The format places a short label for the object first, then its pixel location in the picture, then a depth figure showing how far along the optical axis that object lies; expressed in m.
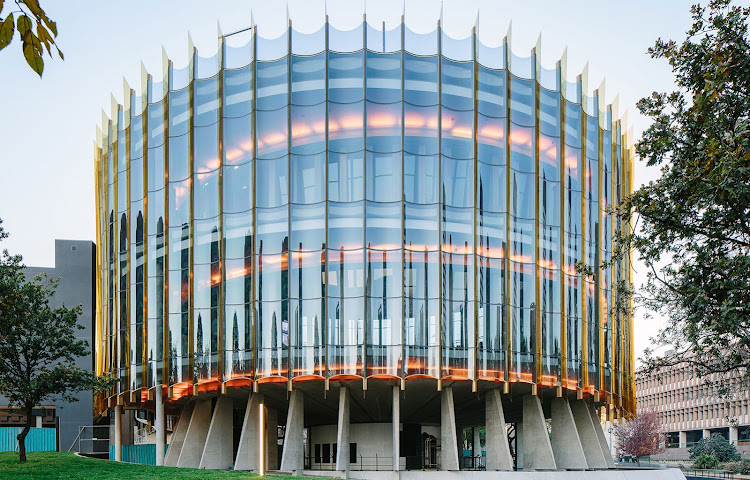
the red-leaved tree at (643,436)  124.69
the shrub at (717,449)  94.44
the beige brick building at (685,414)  107.69
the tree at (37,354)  35.88
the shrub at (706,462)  91.50
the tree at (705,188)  16.41
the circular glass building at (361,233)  40.31
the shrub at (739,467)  79.11
